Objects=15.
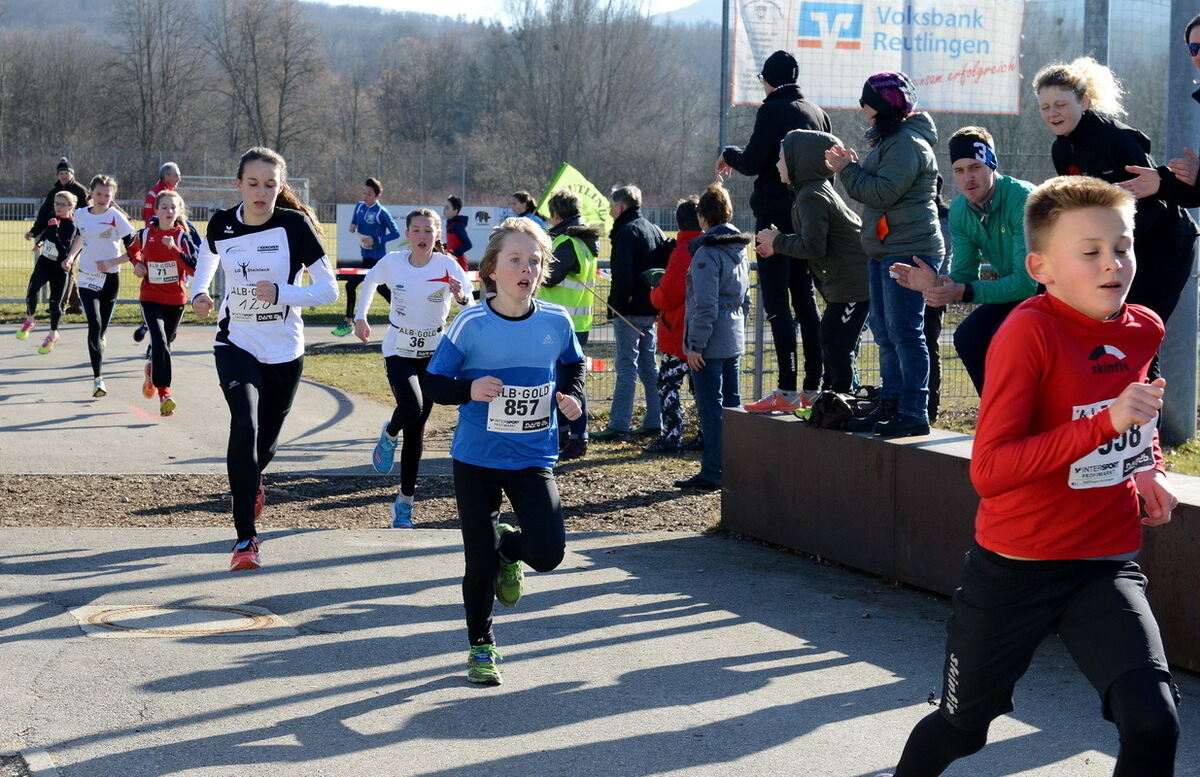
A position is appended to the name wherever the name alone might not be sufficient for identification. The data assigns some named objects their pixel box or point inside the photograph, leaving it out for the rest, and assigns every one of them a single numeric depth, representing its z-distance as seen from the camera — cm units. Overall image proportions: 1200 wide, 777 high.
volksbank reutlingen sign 1648
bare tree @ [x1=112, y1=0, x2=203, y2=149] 8394
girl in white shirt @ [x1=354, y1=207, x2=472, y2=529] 905
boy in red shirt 370
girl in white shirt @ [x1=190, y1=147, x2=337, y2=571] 753
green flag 1365
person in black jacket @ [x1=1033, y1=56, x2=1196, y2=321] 652
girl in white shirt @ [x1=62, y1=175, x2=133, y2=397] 1473
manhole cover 640
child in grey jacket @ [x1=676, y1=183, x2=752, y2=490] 1019
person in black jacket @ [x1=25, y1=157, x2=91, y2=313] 1969
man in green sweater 658
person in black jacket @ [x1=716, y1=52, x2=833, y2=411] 1029
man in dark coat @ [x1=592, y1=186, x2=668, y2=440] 1242
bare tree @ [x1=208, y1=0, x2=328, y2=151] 8619
